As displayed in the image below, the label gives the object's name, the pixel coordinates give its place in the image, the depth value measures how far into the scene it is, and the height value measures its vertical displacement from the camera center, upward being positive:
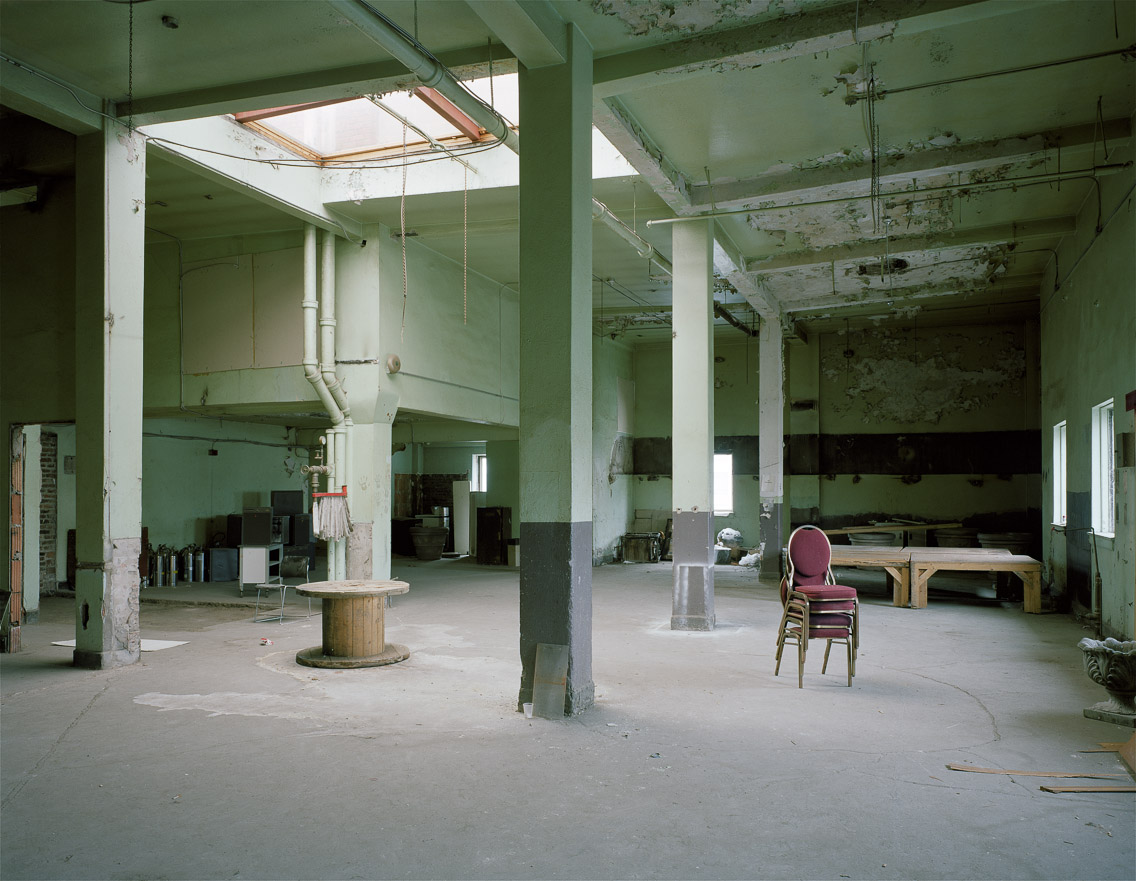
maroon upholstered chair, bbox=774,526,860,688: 6.04 -1.03
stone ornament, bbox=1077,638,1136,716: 4.90 -1.25
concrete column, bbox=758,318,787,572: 13.26 +0.45
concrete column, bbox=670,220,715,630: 8.52 +0.16
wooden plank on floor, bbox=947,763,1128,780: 4.14 -1.57
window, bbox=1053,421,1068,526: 11.47 -0.13
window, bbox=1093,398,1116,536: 8.53 -0.06
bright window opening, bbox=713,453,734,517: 17.88 -0.41
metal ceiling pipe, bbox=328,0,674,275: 4.85 +2.69
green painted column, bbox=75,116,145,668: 6.66 +0.58
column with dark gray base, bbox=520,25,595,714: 5.25 +0.59
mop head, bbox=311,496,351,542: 9.85 -0.62
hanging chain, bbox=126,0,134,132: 5.89 +3.10
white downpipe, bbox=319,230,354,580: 9.92 +1.07
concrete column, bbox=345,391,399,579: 10.14 -0.30
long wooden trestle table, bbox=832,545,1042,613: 10.18 -1.27
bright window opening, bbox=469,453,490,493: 20.94 -0.17
